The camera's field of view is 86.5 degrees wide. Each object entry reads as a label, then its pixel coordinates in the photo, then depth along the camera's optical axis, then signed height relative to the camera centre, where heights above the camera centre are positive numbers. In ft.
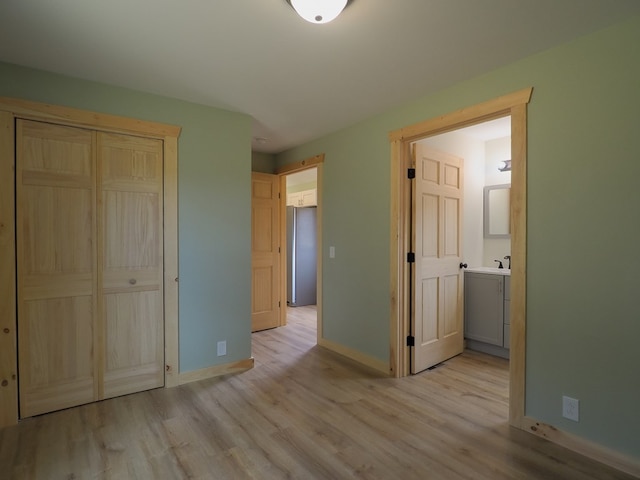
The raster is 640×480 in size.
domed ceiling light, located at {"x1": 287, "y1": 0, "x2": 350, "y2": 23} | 5.16 +3.54
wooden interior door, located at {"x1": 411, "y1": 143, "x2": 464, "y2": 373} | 10.12 -0.67
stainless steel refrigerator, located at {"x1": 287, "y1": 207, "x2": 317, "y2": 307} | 19.62 -1.10
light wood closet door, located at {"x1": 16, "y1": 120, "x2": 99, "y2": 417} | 7.63 -0.70
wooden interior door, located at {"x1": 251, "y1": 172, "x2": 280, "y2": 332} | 14.64 -0.64
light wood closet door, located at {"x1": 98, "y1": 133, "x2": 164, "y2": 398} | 8.53 -0.65
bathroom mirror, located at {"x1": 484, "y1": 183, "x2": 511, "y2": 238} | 12.94 +1.01
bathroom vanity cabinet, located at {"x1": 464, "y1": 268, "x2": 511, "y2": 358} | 11.50 -2.55
